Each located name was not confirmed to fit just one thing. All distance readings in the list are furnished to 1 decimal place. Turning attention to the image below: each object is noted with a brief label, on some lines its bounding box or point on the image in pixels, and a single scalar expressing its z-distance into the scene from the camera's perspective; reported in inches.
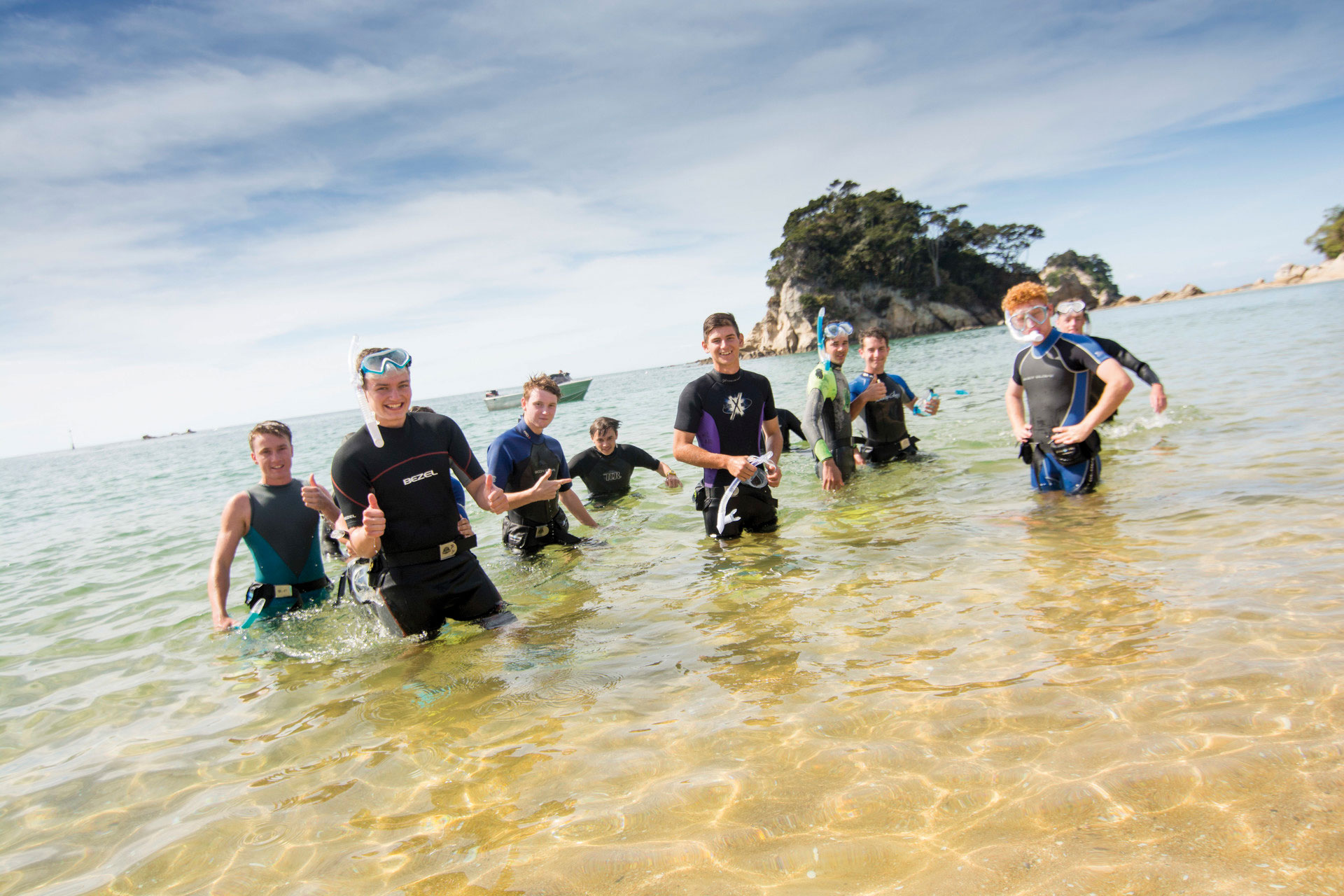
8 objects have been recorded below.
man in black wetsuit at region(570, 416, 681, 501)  354.0
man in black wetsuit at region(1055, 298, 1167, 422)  258.7
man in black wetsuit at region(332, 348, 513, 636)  163.9
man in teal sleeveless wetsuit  217.8
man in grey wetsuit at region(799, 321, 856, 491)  280.5
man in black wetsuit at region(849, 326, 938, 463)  339.6
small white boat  1696.6
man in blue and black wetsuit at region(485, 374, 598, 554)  268.2
